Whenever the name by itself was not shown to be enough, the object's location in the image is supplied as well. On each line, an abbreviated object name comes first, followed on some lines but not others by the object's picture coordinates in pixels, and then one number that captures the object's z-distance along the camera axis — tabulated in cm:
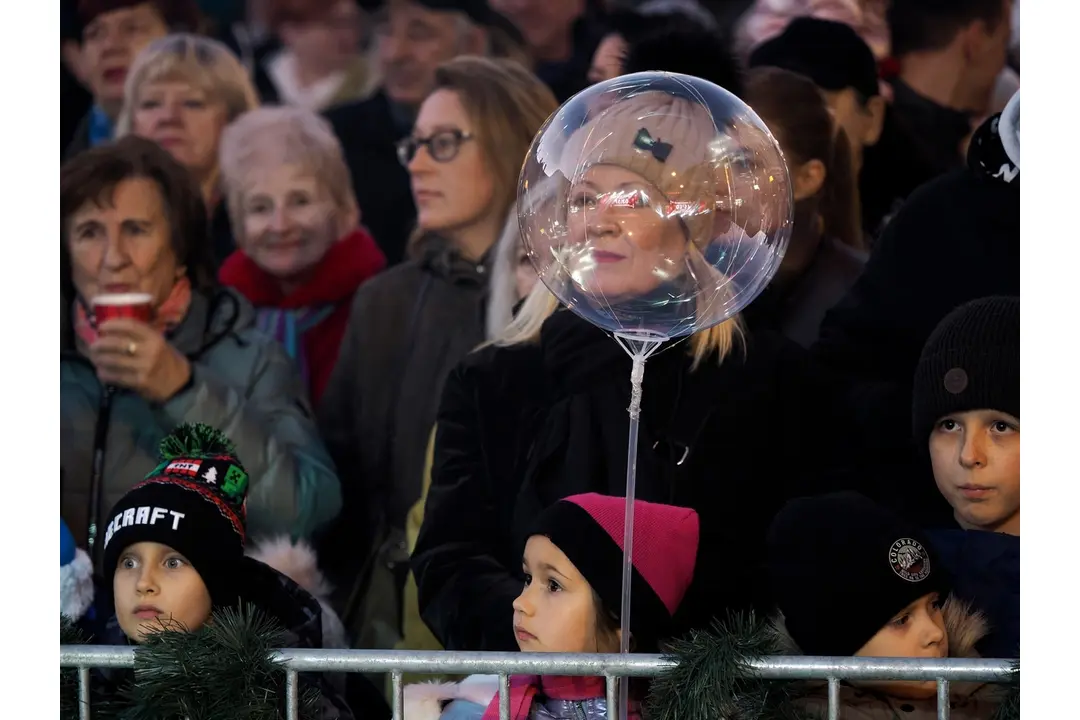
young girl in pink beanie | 547
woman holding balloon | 604
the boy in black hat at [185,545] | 588
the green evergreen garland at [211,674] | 493
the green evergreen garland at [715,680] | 471
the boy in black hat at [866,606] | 536
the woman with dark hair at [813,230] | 621
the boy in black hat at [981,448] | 564
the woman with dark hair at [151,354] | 658
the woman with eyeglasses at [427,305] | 646
